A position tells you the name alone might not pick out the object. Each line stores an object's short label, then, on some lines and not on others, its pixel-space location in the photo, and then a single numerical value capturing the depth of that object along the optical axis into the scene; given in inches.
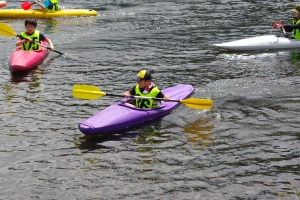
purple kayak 326.3
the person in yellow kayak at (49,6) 768.3
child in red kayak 511.2
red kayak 487.7
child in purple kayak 361.7
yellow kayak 767.1
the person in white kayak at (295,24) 556.4
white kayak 571.8
